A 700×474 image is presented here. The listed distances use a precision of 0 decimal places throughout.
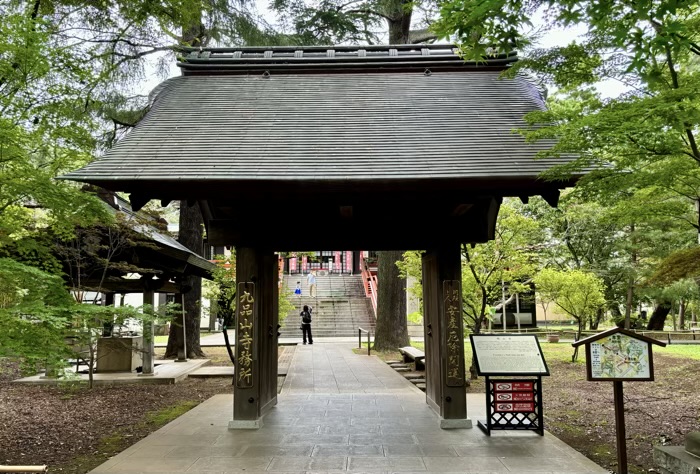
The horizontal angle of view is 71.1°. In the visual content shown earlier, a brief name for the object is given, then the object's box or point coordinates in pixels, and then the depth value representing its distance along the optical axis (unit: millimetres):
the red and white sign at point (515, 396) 6488
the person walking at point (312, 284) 26922
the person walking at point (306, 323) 19491
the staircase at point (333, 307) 23094
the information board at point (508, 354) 6430
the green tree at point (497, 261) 10844
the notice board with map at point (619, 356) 5066
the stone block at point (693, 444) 4762
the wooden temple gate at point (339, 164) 5840
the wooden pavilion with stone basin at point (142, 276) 11208
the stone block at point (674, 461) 4580
